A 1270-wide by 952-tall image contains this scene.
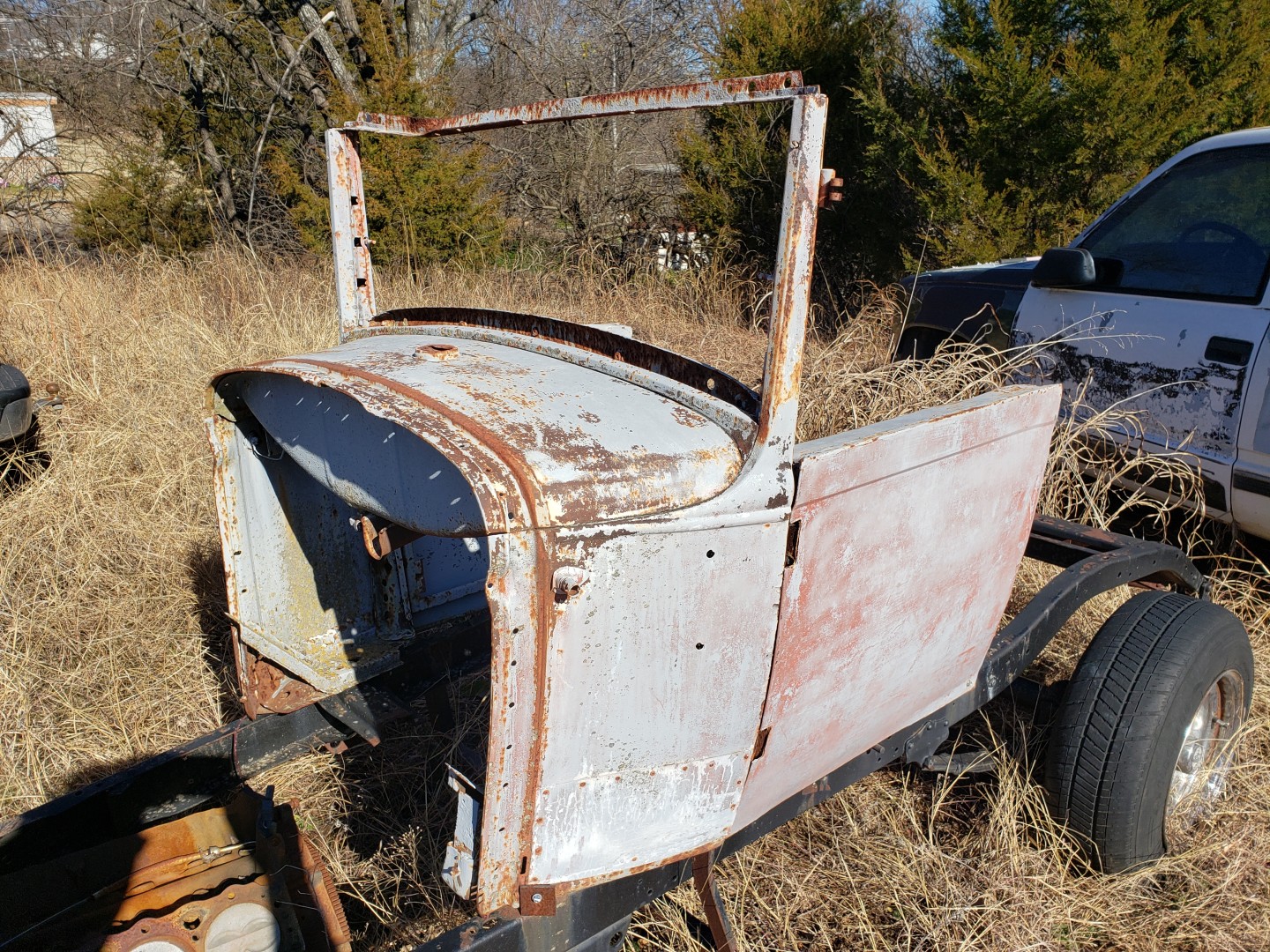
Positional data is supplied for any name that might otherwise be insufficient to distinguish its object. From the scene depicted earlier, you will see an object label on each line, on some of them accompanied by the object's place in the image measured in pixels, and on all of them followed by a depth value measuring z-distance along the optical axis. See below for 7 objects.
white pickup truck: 3.25
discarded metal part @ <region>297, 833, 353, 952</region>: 1.89
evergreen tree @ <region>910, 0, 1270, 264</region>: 7.32
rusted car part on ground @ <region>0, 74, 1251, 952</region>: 1.40
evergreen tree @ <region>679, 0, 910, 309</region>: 9.66
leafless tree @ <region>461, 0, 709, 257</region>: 10.97
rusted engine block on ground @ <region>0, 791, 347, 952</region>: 1.96
